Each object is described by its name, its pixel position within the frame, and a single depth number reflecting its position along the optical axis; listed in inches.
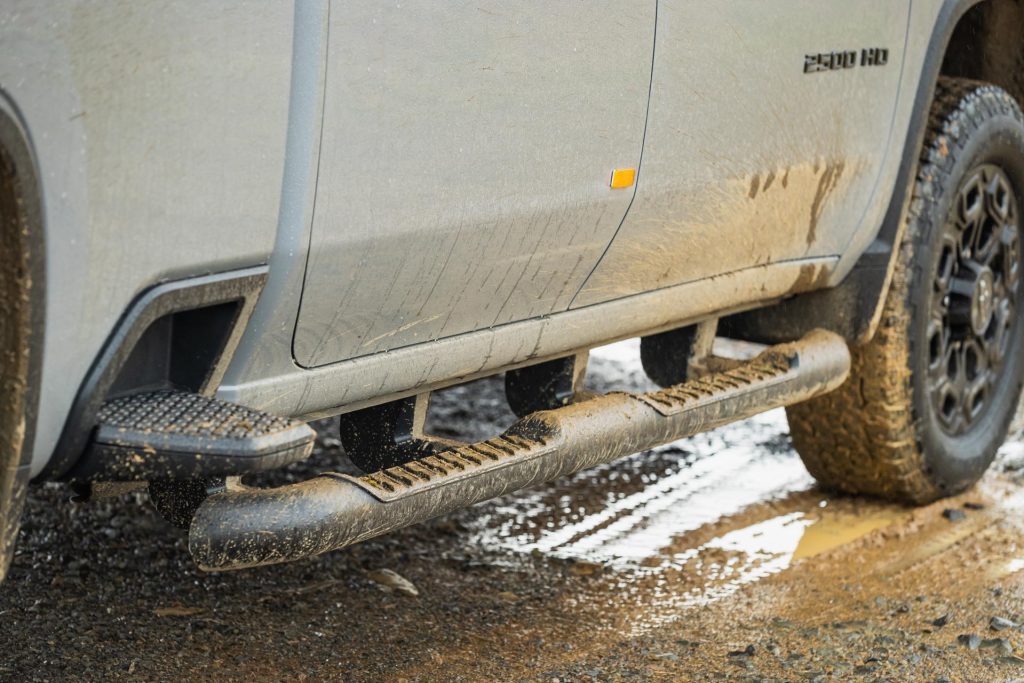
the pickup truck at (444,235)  184.1
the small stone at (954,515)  245.1
